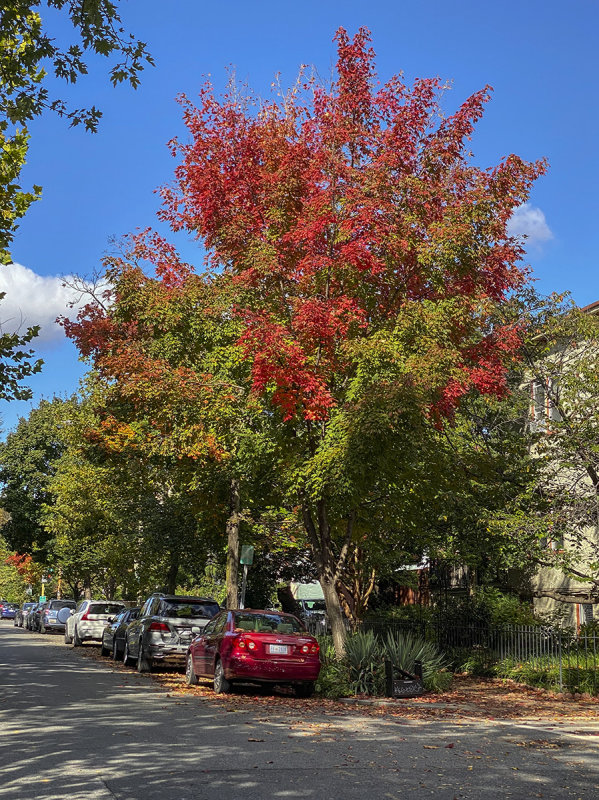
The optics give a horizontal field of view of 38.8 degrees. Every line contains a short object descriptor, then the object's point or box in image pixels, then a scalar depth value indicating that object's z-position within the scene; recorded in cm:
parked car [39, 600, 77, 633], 4538
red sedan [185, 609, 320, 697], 1424
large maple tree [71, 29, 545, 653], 1488
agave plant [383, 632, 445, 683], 1531
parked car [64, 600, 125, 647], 3103
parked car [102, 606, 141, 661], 2268
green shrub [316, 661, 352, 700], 1481
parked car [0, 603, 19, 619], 8781
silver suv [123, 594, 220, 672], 1834
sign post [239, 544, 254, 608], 2000
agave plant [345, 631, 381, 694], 1491
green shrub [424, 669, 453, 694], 1564
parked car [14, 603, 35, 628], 5558
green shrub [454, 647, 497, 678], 1938
